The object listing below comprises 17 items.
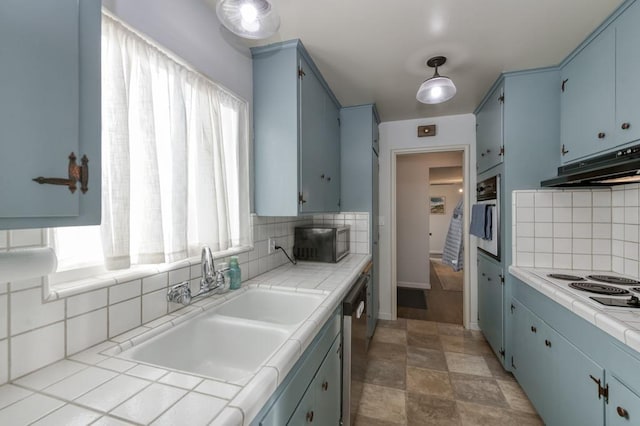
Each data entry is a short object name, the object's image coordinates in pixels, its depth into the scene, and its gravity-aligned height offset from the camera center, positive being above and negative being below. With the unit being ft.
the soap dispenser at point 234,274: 4.79 -1.12
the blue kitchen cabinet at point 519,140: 6.57 +1.81
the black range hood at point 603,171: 3.77 +0.69
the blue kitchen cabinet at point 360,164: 8.89 +1.63
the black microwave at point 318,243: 7.15 -0.85
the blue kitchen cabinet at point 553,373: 4.02 -2.90
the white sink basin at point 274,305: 4.59 -1.65
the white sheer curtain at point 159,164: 3.05 +0.70
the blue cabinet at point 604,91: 4.43 +2.35
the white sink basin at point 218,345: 3.35 -1.76
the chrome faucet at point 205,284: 3.75 -1.10
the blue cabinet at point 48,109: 1.51 +0.65
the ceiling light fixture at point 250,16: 3.65 +2.74
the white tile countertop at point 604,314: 3.26 -1.42
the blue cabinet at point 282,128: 5.65 +1.82
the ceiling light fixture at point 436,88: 5.95 +2.81
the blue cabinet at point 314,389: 2.60 -2.13
